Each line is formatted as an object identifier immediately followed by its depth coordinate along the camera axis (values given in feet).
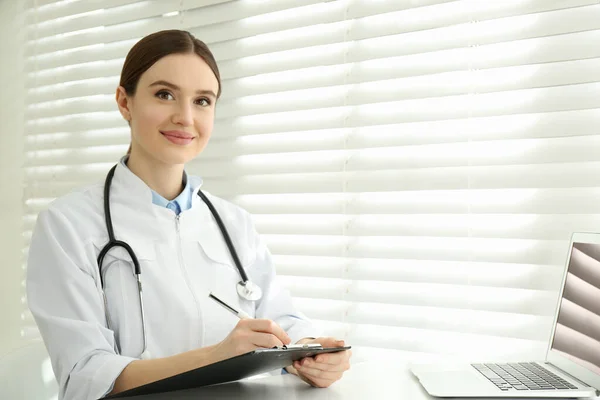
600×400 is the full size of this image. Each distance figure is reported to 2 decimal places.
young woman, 3.96
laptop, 3.75
